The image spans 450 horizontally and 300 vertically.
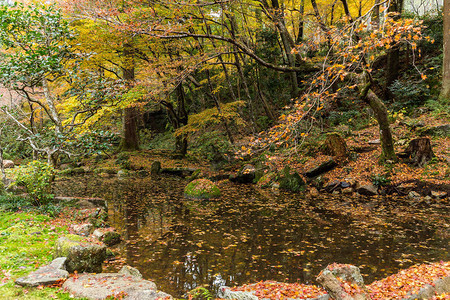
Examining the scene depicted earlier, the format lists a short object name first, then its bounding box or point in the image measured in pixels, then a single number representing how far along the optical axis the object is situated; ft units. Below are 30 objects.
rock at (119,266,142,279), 13.85
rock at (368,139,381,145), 38.26
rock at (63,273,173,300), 10.98
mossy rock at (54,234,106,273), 13.93
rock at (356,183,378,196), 30.50
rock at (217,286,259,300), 10.86
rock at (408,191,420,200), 27.90
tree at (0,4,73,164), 21.22
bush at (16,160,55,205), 21.50
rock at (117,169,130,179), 53.02
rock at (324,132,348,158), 37.55
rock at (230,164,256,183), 43.19
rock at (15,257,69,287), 11.56
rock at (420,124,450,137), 34.82
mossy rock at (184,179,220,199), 34.88
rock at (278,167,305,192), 35.86
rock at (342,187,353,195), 31.94
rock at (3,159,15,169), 59.67
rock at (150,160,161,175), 55.01
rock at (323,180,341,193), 33.25
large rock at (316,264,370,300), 11.03
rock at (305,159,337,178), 36.60
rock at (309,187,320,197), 33.17
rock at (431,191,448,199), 26.58
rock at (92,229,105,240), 19.59
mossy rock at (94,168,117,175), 56.75
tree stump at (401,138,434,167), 30.71
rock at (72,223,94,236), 19.91
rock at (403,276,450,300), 10.93
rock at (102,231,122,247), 19.58
